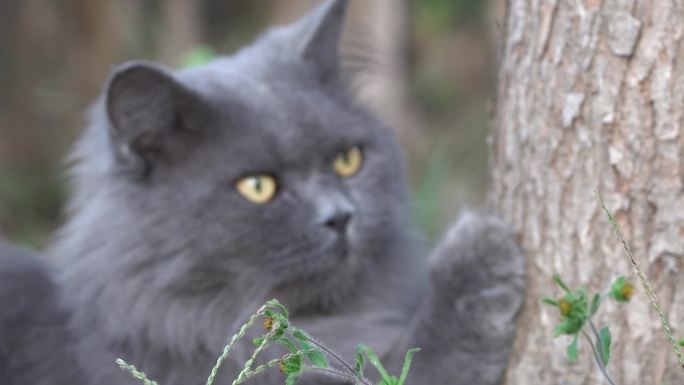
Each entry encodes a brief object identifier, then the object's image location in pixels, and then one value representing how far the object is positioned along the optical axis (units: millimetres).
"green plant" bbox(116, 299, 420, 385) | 1221
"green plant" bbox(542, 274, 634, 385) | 1246
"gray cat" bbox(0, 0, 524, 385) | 1348
